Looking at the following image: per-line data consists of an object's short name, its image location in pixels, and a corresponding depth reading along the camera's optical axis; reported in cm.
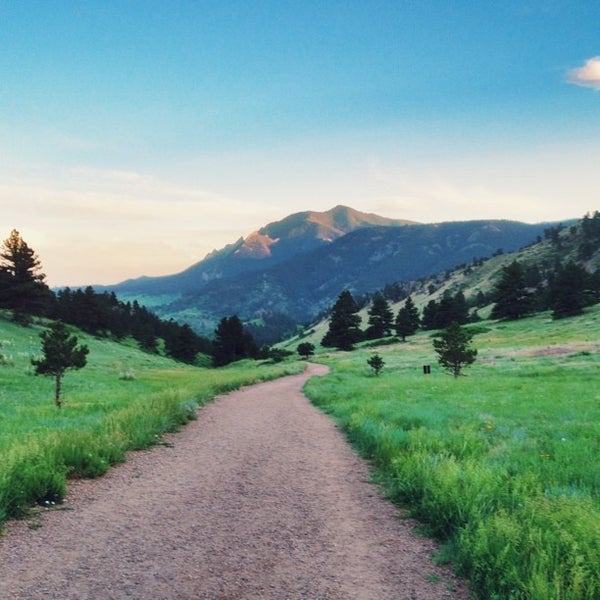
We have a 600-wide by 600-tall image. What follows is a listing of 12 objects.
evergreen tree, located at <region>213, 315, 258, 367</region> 10988
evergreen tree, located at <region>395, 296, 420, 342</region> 10912
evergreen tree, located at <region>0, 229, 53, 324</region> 7425
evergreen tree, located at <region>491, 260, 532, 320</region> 10675
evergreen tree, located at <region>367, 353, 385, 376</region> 4462
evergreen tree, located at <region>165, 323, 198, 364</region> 10775
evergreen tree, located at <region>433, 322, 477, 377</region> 3684
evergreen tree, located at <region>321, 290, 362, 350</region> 11112
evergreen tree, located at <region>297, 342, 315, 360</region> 9706
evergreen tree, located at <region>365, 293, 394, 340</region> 12444
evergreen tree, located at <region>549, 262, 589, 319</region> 9088
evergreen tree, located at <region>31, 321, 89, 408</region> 2416
